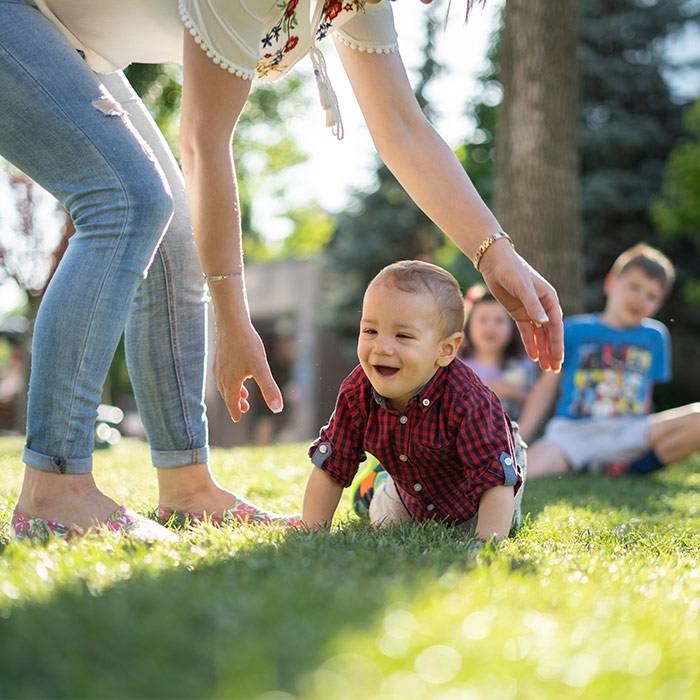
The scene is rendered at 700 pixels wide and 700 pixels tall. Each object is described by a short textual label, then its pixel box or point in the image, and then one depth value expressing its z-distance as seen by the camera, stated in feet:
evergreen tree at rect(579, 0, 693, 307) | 59.41
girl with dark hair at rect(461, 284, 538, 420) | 22.11
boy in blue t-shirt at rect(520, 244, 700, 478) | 19.34
